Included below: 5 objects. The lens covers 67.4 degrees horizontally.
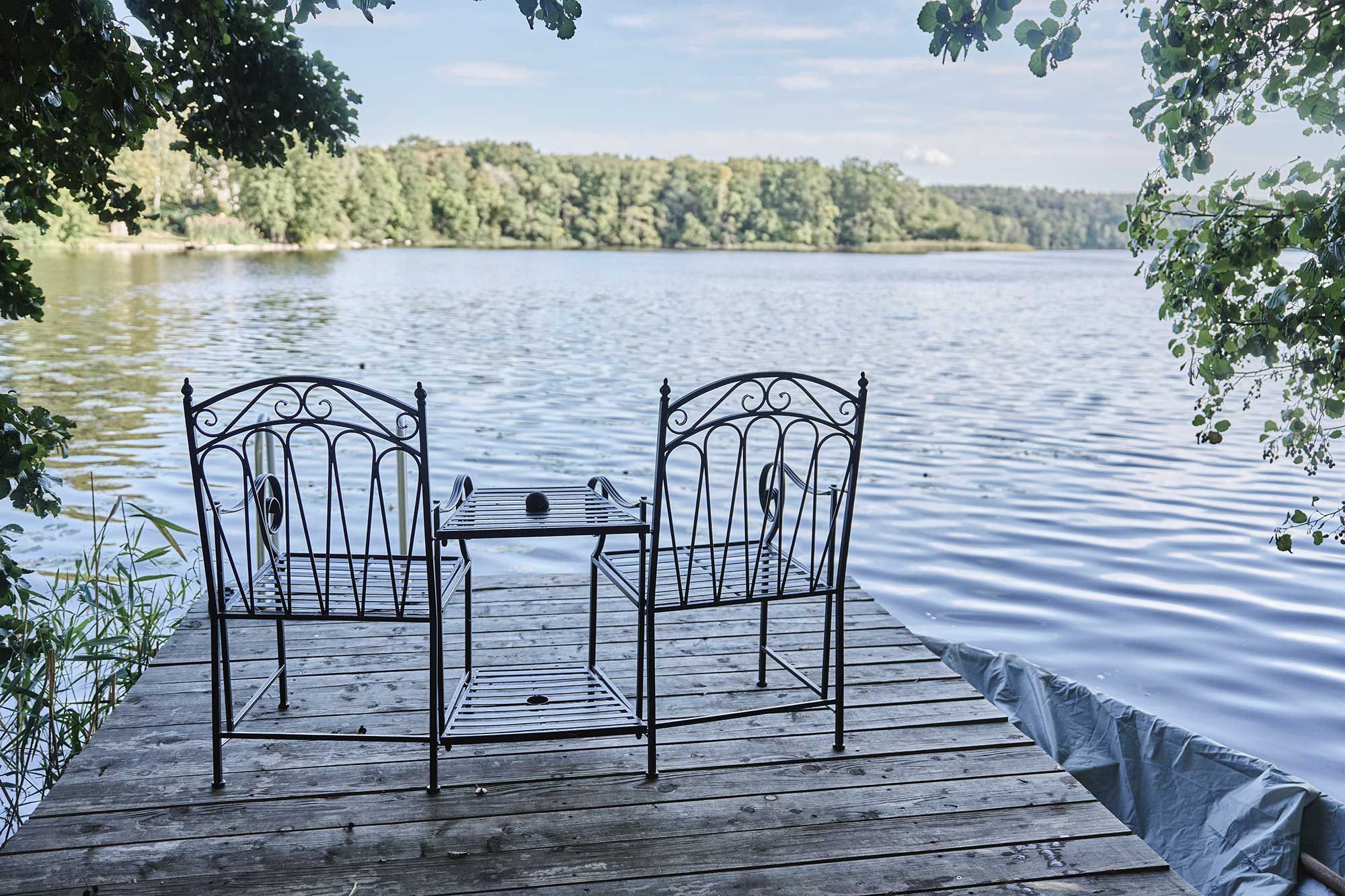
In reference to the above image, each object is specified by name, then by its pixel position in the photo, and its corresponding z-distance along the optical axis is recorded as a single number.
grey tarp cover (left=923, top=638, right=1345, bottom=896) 2.49
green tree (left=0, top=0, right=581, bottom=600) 1.97
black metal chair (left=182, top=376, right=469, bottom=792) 2.23
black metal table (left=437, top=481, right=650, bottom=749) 2.33
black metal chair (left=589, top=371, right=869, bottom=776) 2.38
